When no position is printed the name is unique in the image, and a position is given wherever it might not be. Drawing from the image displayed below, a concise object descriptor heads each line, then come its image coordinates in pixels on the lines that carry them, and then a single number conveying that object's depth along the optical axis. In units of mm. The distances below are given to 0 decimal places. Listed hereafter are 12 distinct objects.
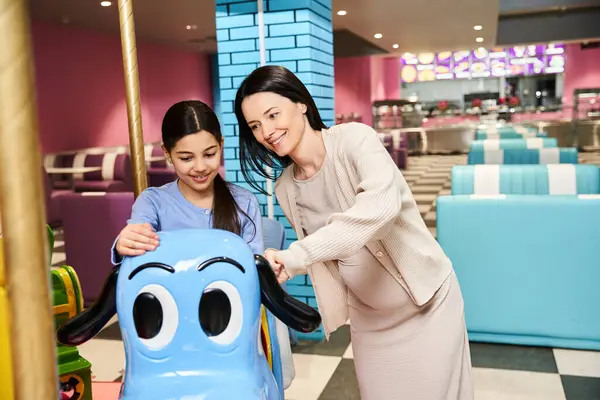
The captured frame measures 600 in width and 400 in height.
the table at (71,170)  7005
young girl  1542
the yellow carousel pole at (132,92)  1489
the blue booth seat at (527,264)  2807
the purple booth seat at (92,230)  3912
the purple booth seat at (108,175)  7102
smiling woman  1363
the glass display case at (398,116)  14789
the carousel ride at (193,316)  1138
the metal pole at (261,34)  2864
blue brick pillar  2857
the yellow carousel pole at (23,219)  444
